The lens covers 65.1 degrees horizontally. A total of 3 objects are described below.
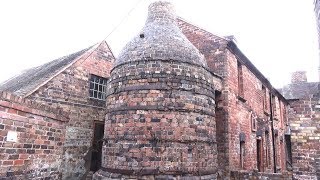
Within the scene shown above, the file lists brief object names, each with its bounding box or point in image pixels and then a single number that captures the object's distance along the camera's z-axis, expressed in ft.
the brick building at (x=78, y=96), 32.31
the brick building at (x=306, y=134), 21.96
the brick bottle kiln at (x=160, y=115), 21.65
